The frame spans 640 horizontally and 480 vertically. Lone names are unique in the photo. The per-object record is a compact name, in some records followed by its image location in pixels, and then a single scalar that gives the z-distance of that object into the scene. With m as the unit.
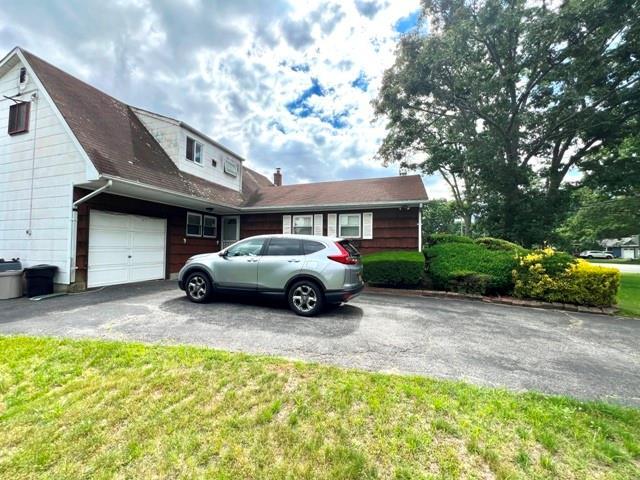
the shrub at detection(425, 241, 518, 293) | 8.26
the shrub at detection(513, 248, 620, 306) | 7.20
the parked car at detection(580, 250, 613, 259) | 45.03
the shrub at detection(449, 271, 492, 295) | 8.28
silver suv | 5.68
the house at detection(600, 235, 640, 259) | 45.84
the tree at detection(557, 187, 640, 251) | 15.20
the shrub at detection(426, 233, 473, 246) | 10.07
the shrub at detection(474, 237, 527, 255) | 9.19
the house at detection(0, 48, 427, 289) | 7.83
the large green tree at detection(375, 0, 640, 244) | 11.60
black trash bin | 7.29
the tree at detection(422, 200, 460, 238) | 39.22
